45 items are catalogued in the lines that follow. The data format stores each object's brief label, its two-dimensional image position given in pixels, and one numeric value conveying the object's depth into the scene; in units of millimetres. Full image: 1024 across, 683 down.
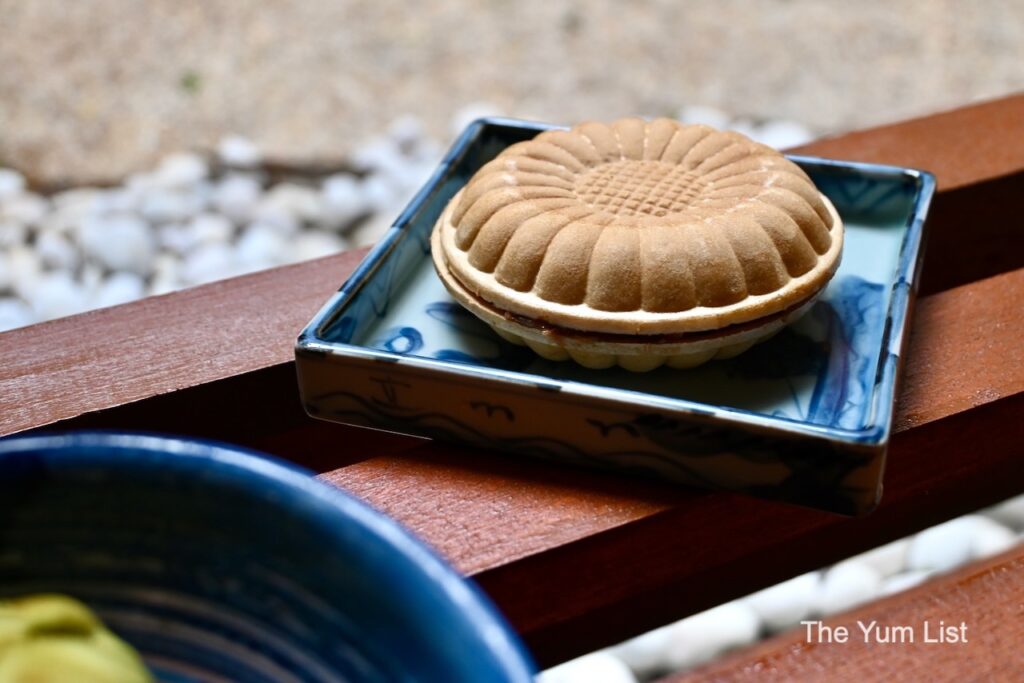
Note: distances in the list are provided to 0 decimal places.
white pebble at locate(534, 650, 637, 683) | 569
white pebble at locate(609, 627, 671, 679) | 585
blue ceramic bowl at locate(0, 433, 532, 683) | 375
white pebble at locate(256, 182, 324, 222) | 806
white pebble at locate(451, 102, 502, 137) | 927
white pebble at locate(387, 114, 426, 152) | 902
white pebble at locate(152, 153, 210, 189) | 825
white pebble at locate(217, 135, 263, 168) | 873
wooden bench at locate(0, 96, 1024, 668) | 445
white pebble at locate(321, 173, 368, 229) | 808
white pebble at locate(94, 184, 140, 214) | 781
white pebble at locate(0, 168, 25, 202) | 824
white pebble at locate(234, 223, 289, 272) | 740
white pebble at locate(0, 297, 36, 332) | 666
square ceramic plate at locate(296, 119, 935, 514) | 443
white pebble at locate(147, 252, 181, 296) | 720
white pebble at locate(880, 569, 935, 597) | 597
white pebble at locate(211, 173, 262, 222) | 798
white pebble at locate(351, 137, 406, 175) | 863
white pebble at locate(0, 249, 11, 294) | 728
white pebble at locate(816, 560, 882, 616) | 608
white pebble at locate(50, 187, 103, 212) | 802
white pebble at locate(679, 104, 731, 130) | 928
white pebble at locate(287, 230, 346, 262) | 758
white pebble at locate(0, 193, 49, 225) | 789
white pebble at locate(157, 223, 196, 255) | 757
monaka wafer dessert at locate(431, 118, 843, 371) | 464
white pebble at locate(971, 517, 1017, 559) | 616
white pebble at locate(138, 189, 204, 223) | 777
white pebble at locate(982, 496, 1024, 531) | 636
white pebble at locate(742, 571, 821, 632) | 601
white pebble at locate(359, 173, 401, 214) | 819
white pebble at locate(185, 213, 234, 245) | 761
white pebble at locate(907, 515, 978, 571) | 617
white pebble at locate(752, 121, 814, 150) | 888
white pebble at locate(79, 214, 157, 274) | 726
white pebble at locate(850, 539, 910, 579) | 622
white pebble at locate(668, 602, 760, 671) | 588
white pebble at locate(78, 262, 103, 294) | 724
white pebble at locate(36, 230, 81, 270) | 740
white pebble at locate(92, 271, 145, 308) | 697
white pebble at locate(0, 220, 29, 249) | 765
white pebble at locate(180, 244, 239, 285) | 718
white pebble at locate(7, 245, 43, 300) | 719
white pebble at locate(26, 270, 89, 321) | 693
